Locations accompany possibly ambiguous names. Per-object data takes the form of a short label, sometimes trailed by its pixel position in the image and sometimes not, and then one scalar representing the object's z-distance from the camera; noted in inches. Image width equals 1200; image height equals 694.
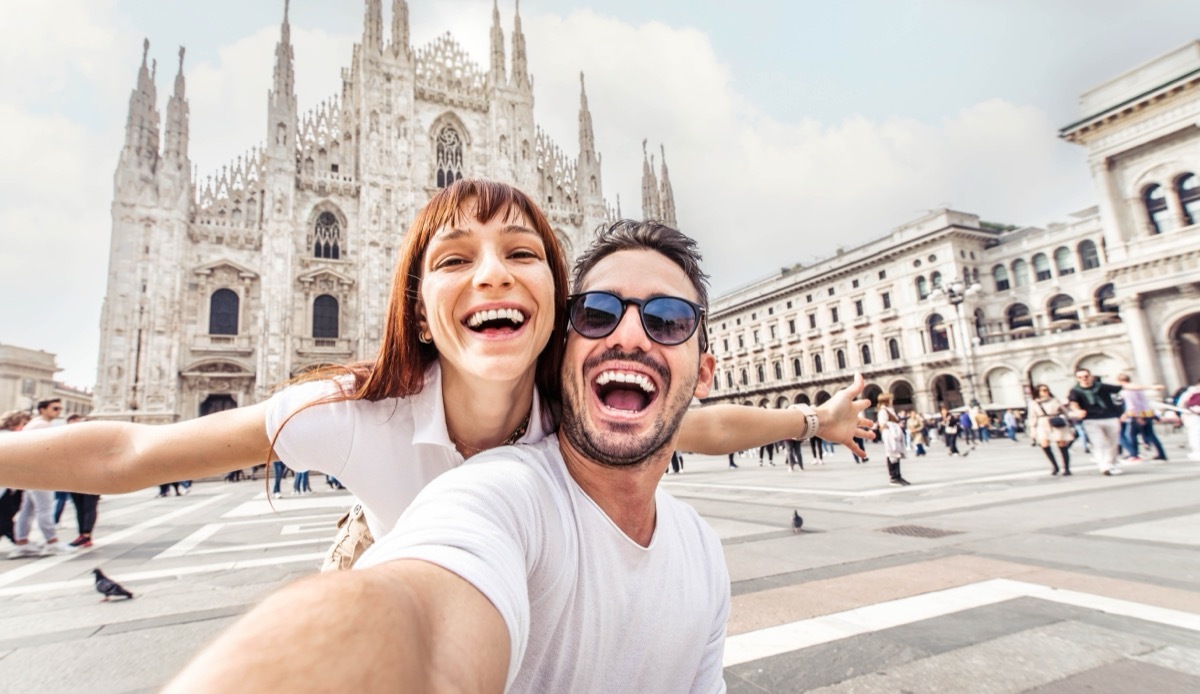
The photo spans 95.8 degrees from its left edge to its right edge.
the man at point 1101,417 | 298.4
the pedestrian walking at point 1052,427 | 308.0
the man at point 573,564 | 19.0
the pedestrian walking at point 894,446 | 308.0
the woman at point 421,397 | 50.2
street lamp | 846.5
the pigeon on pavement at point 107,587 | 128.8
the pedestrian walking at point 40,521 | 217.2
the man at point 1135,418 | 364.2
